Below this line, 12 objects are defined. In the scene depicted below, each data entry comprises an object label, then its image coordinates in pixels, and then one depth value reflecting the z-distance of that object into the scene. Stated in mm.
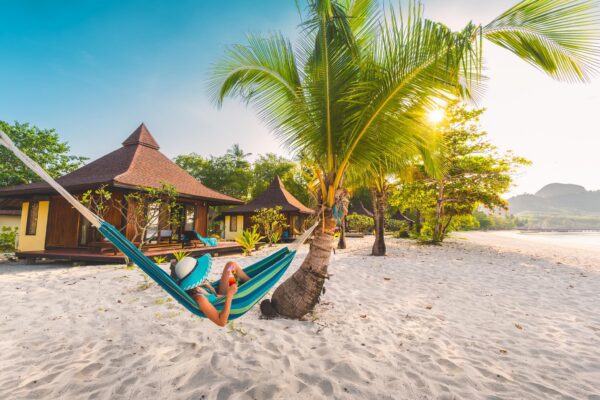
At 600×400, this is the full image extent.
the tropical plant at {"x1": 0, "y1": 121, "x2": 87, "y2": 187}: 15398
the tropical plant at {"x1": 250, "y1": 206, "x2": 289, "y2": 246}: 10927
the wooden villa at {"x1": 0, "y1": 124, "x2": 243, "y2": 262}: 8070
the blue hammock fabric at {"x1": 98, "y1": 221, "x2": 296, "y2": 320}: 2104
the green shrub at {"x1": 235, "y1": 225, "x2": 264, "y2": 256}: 9078
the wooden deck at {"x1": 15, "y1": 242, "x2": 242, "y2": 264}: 7134
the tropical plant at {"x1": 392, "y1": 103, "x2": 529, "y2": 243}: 10734
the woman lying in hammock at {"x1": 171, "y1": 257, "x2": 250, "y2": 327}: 2113
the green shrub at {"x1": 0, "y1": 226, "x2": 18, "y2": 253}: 10898
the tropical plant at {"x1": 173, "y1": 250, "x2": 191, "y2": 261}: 6537
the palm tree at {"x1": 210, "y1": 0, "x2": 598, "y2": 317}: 2479
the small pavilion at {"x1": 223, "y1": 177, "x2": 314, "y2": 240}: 16467
